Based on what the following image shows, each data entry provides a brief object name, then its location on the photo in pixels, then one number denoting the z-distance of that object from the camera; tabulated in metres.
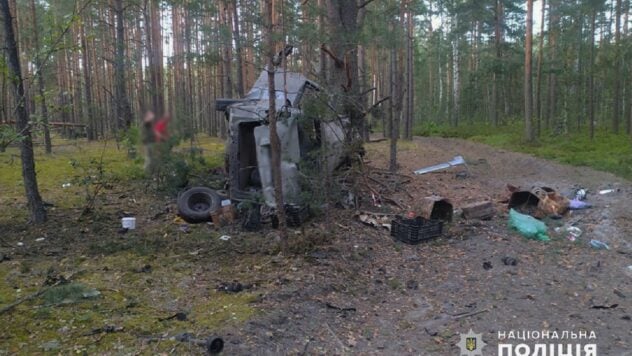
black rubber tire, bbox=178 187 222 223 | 7.56
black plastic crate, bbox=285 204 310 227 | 6.93
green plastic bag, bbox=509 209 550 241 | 6.94
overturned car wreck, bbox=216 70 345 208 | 6.88
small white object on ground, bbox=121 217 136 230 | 6.96
